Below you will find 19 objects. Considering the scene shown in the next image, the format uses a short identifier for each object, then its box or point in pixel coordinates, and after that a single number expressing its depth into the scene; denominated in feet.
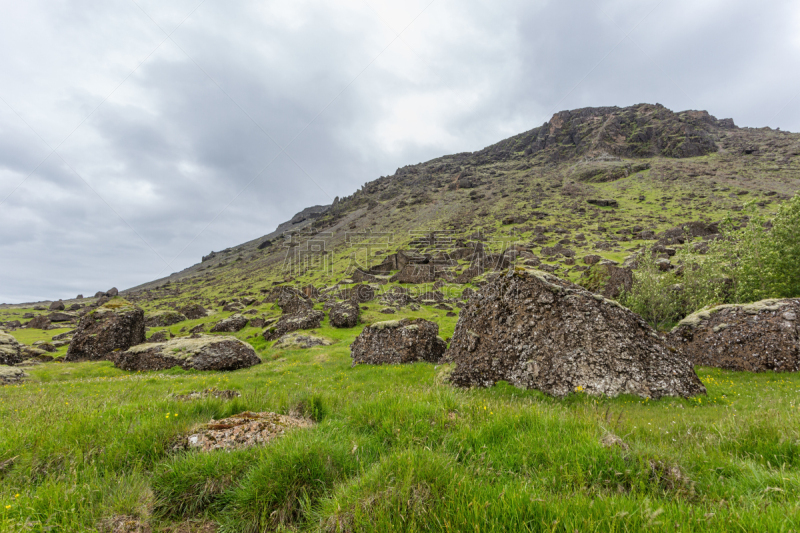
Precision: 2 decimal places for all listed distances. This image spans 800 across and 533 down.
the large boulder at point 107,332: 96.12
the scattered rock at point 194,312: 227.40
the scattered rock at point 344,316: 142.20
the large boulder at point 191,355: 77.25
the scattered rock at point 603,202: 473.67
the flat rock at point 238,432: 15.78
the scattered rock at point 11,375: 60.70
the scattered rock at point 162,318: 203.02
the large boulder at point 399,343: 73.67
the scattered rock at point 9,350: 80.23
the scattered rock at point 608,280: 150.71
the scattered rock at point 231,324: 161.99
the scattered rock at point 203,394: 24.20
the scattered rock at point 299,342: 109.50
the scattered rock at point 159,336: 128.98
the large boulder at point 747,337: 49.88
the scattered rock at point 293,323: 134.15
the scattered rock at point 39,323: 247.09
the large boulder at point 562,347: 37.55
